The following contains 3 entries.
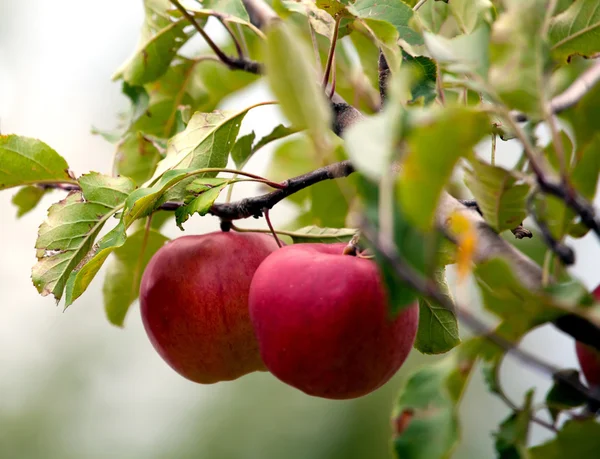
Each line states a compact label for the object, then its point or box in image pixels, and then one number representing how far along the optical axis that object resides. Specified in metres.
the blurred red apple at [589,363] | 1.36
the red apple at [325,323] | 1.39
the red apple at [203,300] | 1.46
